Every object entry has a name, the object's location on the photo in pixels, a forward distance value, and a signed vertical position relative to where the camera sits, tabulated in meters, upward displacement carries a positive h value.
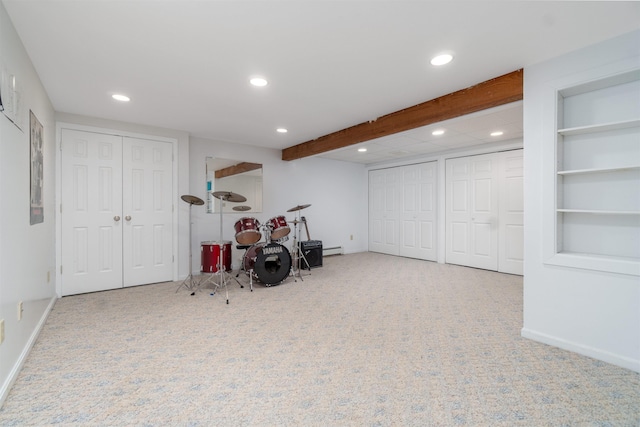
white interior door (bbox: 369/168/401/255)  6.48 +0.06
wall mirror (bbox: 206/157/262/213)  4.79 +0.53
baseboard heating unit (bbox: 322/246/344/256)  6.40 -0.83
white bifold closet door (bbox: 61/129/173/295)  3.63 +0.03
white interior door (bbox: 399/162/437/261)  5.82 +0.01
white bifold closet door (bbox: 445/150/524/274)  4.70 +0.02
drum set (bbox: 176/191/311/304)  3.75 -0.58
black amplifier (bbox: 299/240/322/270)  5.21 -0.73
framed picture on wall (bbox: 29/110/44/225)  2.35 +0.37
